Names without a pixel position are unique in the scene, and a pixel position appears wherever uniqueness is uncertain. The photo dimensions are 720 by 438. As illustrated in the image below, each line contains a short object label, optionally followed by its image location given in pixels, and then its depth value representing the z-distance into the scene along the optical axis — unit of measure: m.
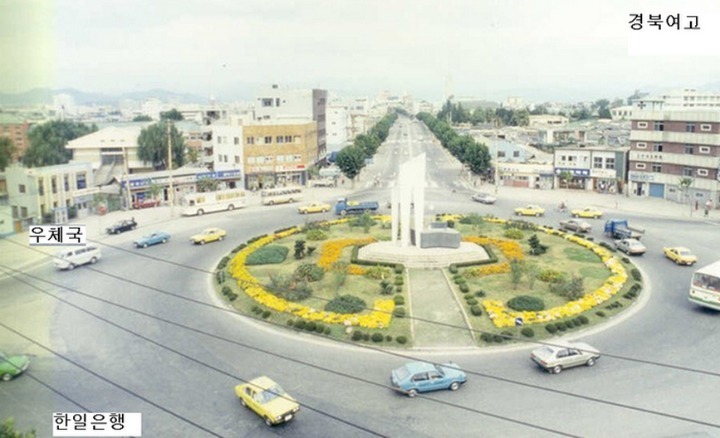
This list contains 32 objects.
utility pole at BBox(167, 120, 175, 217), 47.74
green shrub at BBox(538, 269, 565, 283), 27.73
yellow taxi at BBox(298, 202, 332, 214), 48.59
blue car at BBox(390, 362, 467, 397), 17.78
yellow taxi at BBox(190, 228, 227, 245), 37.69
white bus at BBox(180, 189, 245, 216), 48.50
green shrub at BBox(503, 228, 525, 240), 36.72
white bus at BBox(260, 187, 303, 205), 53.72
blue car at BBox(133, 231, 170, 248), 36.94
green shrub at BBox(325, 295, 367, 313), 24.45
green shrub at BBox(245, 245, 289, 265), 32.34
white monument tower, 32.49
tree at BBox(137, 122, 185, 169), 63.62
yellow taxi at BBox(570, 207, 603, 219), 44.65
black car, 41.09
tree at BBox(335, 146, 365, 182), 61.19
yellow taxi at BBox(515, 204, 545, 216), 45.94
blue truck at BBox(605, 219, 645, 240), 36.50
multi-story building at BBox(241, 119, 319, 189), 61.56
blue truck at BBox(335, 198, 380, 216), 47.16
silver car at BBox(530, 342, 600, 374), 19.00
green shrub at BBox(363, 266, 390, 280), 29.22
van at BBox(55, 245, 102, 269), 31.80
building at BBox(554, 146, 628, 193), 57.04
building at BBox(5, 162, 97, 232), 42.22
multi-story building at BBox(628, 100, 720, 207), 47.84
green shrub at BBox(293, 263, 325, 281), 28.64
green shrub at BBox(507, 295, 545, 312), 24.31
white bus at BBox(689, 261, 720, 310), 23.77
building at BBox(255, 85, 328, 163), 80.44
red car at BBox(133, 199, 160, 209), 51.62
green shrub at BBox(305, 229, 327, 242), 37.28
